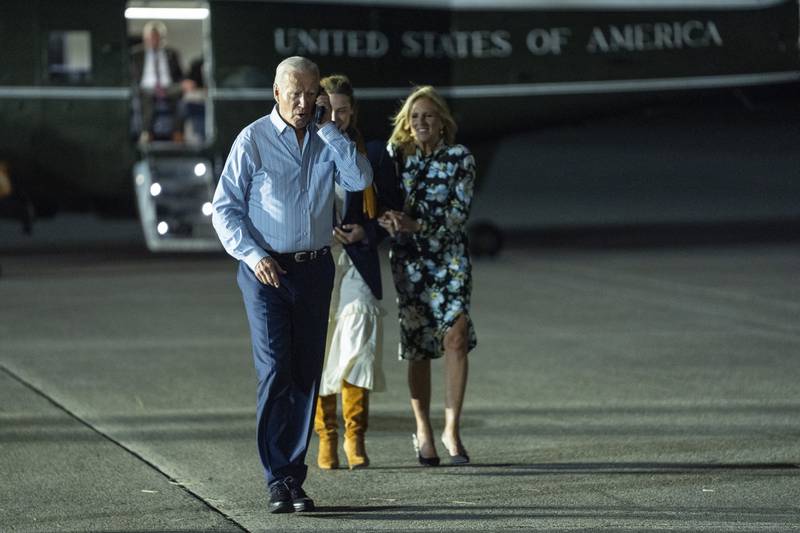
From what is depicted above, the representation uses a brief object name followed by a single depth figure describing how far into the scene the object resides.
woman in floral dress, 12.99
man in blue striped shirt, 11.05
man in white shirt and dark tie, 29.95
